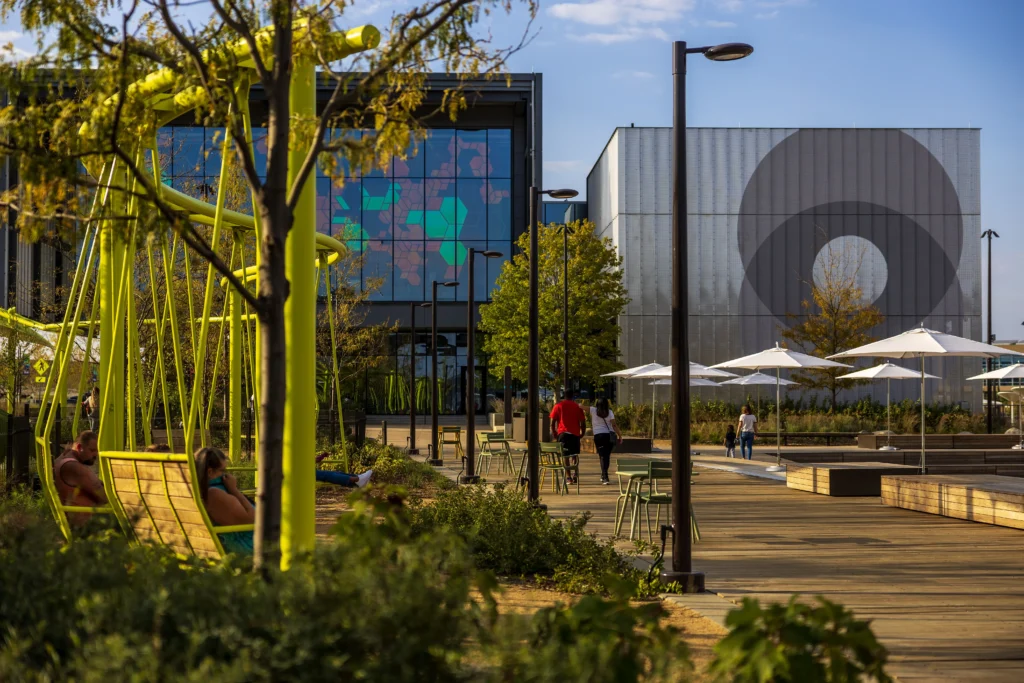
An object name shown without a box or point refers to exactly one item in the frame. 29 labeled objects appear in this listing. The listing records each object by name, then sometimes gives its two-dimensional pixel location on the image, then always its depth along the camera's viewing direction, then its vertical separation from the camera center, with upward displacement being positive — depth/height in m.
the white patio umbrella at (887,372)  26.80 +0.34
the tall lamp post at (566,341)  28.89 +1.15
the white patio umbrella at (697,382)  33.19 +0.07
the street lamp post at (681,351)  8.43 +0.26
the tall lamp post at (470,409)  18.41 -0.46
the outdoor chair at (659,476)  10.82 -0.97
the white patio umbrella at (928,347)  18.92 +0.69
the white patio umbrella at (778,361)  23.92 +0.53
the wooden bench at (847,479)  17.30 -1.47
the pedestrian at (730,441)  27.38 -1.39
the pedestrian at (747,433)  26.74 -1.16
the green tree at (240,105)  4.95 +1.33
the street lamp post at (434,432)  24.34 -1.14
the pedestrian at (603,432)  19.00 -0.83
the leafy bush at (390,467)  16.69 -1.40
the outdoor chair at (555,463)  17.27 -1.25
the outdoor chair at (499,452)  20.33 -1.27
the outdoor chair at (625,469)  11.46 -0.95
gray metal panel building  45.22 +6.52
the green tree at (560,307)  40.44 +2.83
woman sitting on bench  7.30 -0.78
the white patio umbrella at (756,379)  30.91 +0.17
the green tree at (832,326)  39.47 +2.15
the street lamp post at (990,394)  31.18 -0.21
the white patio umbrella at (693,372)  27.56 +0.33
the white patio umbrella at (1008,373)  28.78 +0.36
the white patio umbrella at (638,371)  28.31 +0.33
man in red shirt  18.12 -0.71
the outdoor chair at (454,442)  25.23 -1.38
